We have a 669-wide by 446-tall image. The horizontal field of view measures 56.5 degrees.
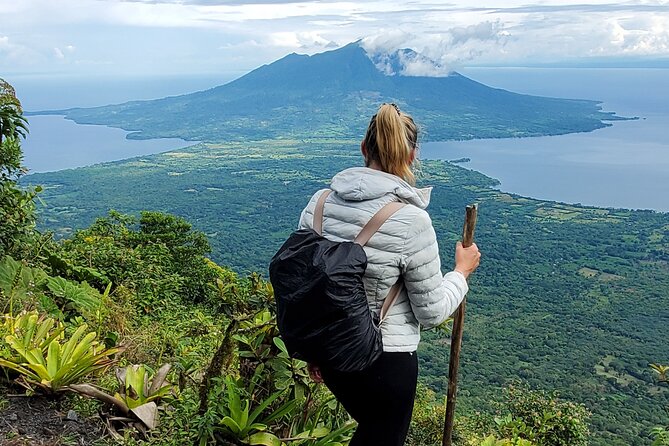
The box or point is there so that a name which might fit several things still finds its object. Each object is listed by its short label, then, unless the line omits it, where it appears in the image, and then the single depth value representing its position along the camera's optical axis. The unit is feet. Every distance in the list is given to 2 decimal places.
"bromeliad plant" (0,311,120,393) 8.14
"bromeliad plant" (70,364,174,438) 7.94
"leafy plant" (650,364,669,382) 8.82
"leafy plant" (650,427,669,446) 8.88
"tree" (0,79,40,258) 11.33
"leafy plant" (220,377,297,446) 7.27
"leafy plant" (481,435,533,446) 8.66
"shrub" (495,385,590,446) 12.77
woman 4.84
